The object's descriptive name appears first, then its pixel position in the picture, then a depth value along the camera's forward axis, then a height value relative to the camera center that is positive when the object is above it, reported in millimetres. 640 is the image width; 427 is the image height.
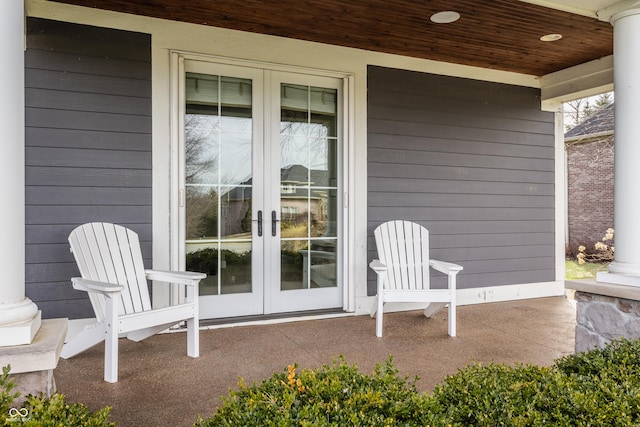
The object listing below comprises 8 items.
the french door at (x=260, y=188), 4055 +231
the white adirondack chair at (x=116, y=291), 2801 -522
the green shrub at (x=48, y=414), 1134 -514
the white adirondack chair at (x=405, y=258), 4285 -430
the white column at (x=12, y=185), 1729 +112
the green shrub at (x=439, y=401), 1220 -556
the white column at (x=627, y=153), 2875 +373
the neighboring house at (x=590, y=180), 10797 +807
